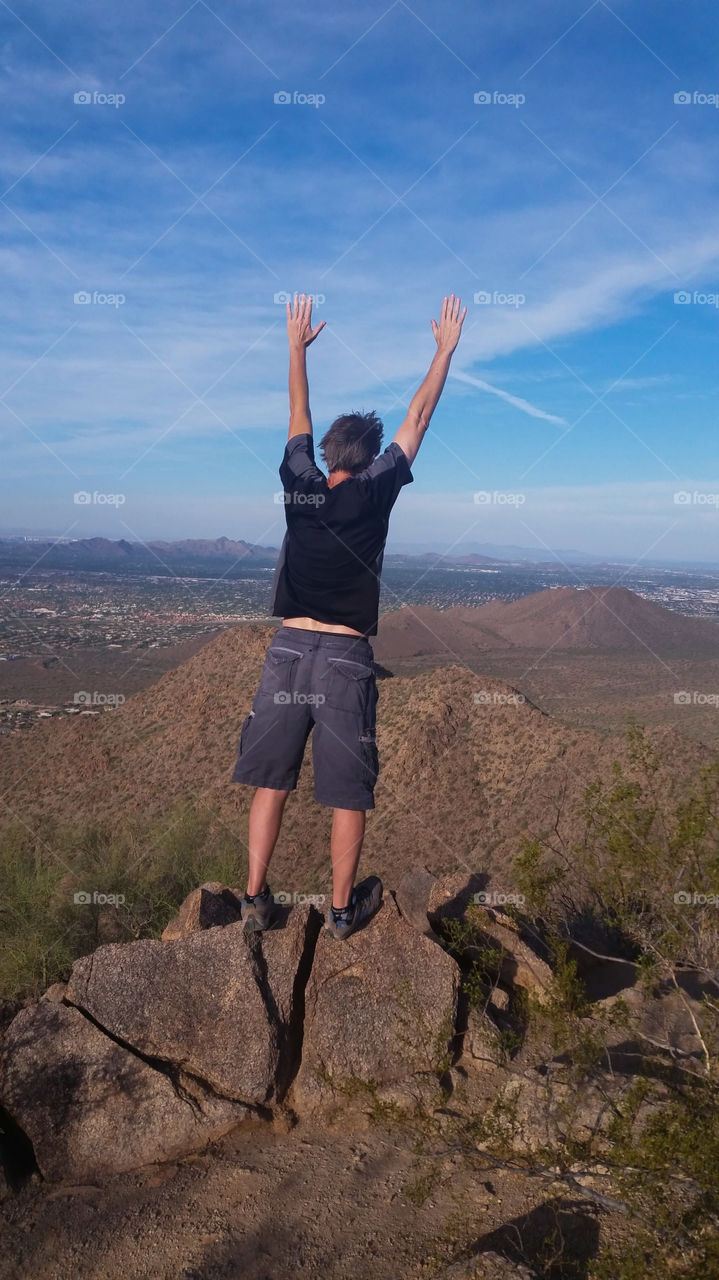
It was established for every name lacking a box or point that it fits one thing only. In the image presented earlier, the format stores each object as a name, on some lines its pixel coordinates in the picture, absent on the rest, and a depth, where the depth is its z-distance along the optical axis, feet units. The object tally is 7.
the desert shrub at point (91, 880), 21.48
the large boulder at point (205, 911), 18.61
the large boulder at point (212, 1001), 14.67
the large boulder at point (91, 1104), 13.58
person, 13.48
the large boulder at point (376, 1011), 14.79
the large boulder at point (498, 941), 17.84
